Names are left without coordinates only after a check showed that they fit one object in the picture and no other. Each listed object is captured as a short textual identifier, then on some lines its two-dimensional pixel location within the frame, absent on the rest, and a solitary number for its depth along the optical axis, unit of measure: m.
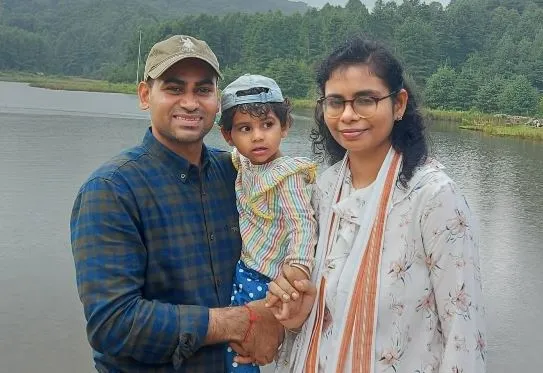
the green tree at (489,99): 39.88
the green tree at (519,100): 38.66
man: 1.75
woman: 1.73
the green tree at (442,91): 41.06
